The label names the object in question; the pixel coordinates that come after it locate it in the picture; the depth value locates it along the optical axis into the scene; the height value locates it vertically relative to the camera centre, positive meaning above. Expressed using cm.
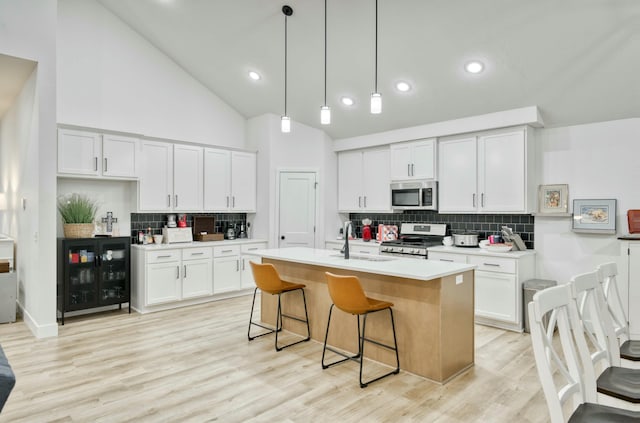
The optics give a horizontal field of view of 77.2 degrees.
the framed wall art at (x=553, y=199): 475 +16
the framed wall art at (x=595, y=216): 442 -4
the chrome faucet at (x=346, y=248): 389 -35
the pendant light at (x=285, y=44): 412 +209
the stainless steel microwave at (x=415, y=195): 561 +25
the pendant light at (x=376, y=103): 325 +90
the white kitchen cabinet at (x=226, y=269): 595 -85
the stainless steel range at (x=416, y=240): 537 -40
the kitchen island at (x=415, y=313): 321 -86
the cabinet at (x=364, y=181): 632 +52
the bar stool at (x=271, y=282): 394 -70
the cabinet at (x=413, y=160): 561 +76
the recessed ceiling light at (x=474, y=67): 434 +160
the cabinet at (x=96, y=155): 484 +74
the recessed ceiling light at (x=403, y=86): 503 +160
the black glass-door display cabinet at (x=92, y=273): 484 -77
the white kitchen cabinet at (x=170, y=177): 552 +51
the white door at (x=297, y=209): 660 +6
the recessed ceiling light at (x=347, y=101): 574 +161
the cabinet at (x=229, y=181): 618 +51
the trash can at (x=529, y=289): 446 -86
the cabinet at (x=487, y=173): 481 +50
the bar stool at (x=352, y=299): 314 -69
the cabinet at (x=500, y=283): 456 -83
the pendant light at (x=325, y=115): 369 +91
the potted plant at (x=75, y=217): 496 -5
